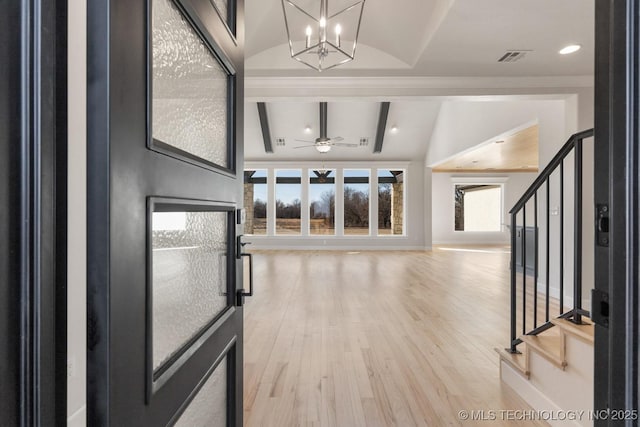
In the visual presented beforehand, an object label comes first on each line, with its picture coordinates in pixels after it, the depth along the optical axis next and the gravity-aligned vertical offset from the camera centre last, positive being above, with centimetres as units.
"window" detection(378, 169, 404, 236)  1029 +37
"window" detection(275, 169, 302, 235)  1037 +38
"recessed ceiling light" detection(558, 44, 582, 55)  338 +174
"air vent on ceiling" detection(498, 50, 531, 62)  352 +176
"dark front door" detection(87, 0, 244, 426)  53 +1
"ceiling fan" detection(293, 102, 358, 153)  728 +204
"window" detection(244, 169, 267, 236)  1033 +38
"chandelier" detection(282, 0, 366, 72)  325 +226
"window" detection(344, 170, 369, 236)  1034 +44
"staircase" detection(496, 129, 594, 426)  165 -82
